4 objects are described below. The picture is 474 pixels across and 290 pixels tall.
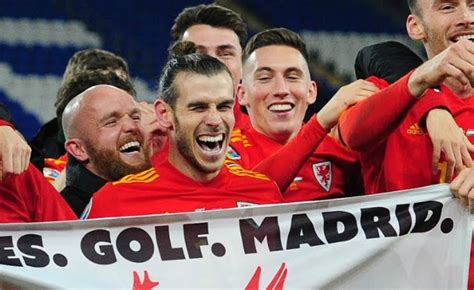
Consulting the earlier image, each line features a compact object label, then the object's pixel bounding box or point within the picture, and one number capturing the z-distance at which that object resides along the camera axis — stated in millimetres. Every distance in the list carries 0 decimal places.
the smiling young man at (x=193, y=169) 5020
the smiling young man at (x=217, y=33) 7250
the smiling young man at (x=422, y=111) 4562
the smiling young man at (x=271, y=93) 6418
